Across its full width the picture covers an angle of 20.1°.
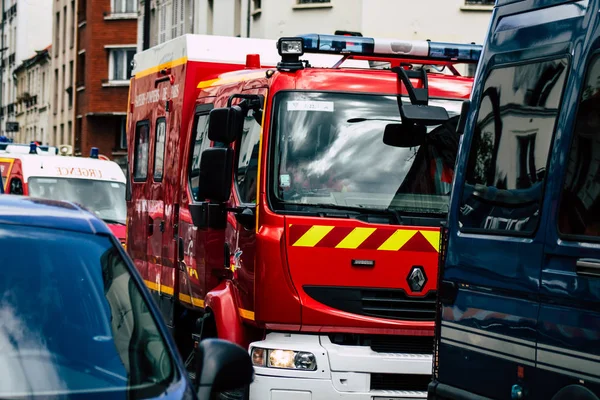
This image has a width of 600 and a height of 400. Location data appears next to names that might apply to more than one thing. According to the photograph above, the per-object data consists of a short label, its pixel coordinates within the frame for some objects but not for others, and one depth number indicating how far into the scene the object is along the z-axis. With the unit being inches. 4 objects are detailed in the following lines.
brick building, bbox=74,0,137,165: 2831.3
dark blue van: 274.9
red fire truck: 432.0
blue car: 212.7
